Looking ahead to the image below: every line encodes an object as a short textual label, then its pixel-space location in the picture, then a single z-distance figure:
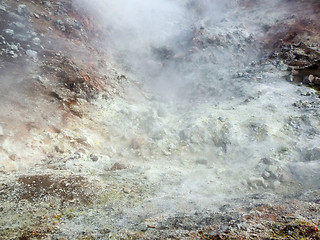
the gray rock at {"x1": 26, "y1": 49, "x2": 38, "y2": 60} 8.62
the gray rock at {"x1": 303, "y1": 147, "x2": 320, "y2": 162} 6.45
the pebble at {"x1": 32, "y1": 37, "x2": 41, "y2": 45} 9.24
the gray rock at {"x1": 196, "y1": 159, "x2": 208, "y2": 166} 6.98
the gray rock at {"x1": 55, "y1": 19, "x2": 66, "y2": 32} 11.07
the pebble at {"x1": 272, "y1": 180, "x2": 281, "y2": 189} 5.79
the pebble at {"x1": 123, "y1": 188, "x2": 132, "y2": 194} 5.25
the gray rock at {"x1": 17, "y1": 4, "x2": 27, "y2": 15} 10.08
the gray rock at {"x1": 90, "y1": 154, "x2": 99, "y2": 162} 6.39
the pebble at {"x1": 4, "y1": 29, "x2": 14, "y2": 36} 9.02
